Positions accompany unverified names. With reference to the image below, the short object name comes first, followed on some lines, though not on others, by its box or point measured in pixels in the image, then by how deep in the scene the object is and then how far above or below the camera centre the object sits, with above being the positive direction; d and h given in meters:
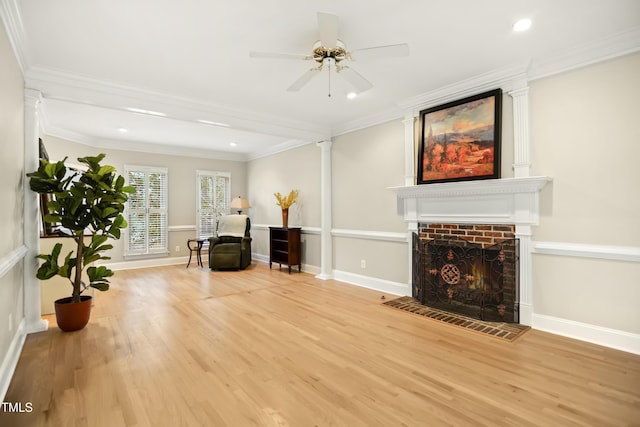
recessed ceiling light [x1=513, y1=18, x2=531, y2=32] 2.51 +1.48
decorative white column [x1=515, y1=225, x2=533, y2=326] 3.29 -0.64
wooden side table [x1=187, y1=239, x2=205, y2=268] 6.84 -0.73
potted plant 3.13 +0.01
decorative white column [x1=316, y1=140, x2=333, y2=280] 5.67 +0.01
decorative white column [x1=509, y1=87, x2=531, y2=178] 3.30 +0.81
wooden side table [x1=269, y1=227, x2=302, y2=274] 6.23 -0.63
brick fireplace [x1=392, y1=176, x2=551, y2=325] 3.29 -0.01
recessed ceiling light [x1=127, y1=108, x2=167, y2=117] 3.84 +1.23
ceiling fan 2.23 +1.23
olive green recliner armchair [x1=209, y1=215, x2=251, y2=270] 6.43 -0.62
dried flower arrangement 6.50 +0.28
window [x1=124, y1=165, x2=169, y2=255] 6.79 +0.05
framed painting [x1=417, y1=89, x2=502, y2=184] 3.51 +0.85
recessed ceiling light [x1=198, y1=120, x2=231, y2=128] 4.34 +1.23
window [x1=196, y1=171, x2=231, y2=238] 7.69 +0.37
